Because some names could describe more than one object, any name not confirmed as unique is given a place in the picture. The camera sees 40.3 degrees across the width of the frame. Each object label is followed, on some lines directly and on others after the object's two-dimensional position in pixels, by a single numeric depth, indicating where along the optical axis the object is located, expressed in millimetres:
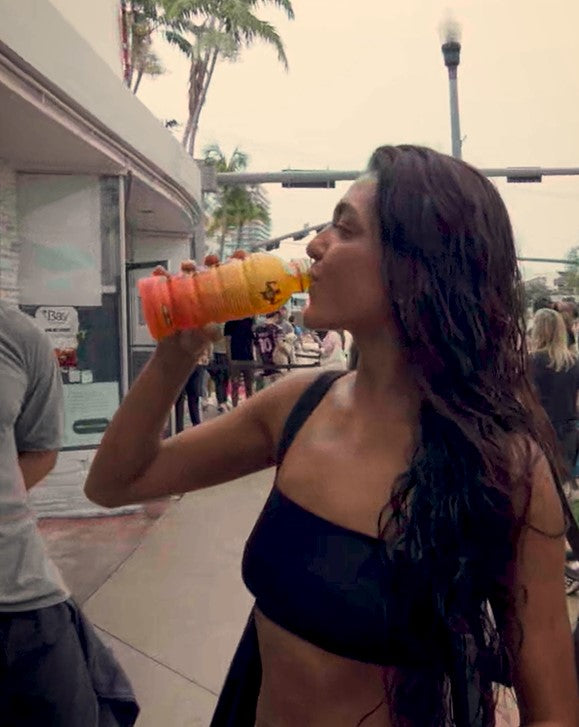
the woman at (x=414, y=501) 1078
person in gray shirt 1782
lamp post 10578
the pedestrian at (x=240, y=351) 9633
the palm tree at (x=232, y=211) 46906
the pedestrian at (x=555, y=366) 5641
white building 5660
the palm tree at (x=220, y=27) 23141
